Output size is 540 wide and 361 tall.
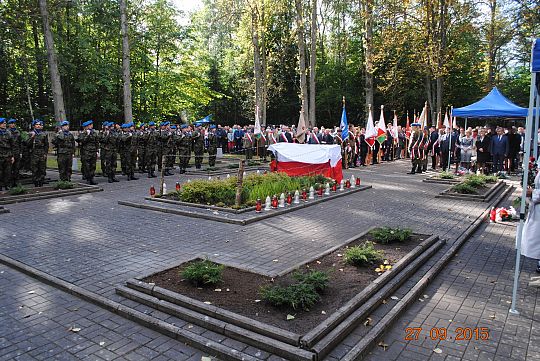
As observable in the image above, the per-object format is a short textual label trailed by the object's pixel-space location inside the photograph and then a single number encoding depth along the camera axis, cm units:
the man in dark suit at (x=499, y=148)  1877
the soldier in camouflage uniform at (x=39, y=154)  1417
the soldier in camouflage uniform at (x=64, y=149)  1444
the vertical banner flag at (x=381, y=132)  2333
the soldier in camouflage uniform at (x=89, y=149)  1527
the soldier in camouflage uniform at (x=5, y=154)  1309
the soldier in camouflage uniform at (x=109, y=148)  1619
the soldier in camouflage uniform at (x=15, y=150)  1371
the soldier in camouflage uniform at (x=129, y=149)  1673
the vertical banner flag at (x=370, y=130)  2228
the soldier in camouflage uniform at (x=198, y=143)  2053
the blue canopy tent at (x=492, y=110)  1792
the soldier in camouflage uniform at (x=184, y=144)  1908
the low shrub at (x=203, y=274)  544
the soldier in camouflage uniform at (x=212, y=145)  2258
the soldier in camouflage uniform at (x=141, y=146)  1762
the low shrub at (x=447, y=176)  1677
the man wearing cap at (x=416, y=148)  2014
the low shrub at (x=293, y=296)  479
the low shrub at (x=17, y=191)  1223
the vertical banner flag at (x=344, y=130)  2086
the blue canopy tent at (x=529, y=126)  480
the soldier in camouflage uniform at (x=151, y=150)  1775
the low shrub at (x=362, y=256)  634
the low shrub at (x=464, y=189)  1325
